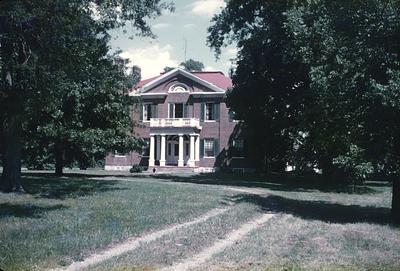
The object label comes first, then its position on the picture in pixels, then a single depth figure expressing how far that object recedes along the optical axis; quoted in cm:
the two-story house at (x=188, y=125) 5122
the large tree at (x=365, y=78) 1523
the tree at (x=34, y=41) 1439
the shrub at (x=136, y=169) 4947
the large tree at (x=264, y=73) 3081
